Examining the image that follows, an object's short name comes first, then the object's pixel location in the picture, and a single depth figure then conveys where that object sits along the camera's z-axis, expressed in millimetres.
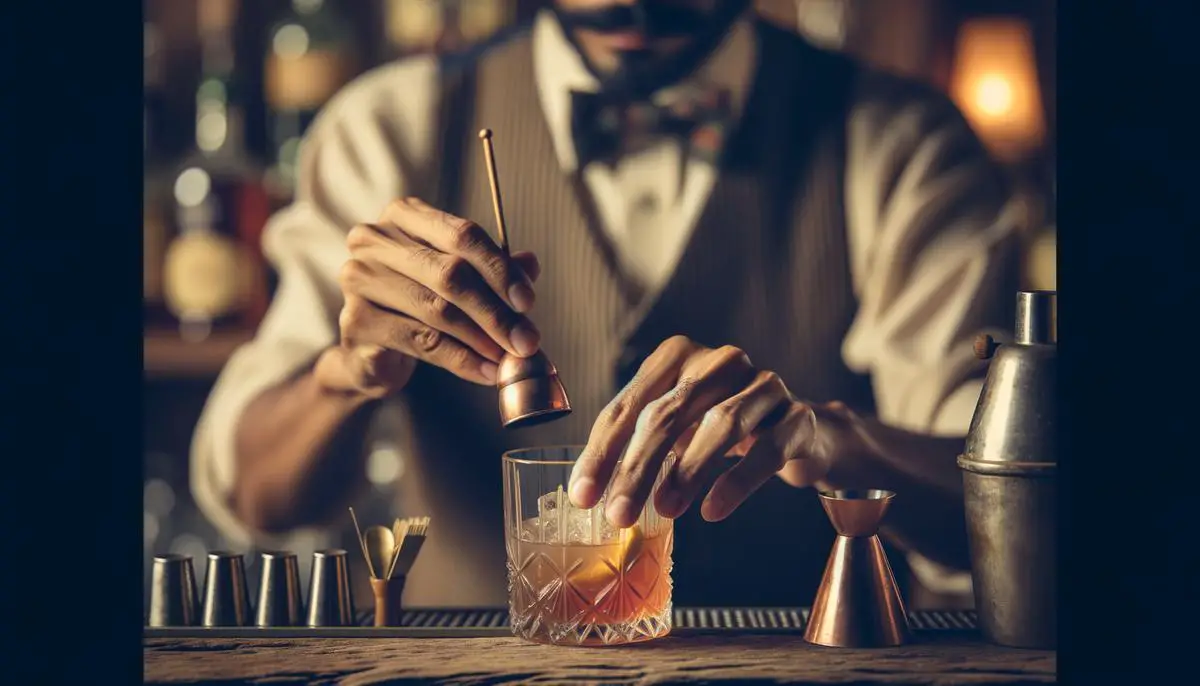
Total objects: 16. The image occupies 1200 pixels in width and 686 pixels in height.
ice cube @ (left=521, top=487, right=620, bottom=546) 1304
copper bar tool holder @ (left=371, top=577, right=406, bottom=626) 1421
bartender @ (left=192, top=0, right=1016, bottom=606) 2021
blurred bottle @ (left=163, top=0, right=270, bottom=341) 2650
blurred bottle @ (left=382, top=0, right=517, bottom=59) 2688
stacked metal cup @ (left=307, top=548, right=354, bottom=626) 1417
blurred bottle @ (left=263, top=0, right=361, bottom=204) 2668
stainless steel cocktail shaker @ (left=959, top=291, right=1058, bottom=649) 1293
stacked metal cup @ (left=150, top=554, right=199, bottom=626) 1417
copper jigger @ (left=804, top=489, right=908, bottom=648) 1301
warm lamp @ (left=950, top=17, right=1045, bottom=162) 2709
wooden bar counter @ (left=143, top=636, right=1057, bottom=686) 1238
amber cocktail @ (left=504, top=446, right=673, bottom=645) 1296
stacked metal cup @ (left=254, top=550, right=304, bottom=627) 1416
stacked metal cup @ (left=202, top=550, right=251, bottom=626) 1416
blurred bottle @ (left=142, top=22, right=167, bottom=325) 2713
